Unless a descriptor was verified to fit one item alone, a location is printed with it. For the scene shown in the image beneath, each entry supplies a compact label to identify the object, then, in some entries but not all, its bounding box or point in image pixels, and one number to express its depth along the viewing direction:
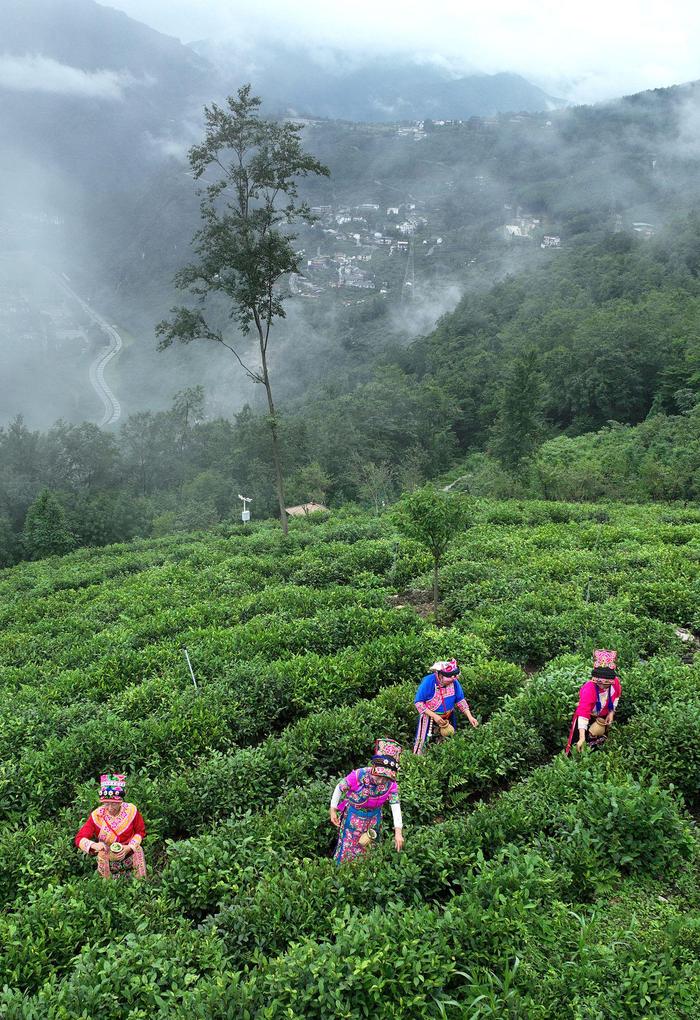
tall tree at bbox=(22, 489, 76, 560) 36.53
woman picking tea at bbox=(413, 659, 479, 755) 7.80
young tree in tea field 12.09
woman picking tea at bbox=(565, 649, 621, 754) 7.23
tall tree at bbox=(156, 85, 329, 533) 17.58
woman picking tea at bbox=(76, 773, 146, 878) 6.05
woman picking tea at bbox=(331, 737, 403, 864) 5.82
